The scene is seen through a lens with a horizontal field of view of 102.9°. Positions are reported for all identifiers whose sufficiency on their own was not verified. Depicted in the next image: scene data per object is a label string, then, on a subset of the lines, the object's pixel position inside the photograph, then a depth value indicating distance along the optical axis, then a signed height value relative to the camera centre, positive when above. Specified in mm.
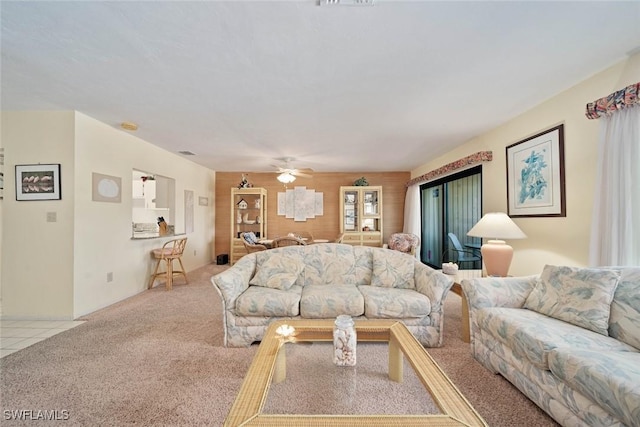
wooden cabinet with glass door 6211 -3
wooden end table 2293 -905
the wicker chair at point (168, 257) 4015 -676
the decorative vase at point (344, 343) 1528 -772
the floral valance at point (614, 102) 1717 +809
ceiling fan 4715 +788
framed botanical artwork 2398 +404
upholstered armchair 4867 -544
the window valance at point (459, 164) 3354 +770
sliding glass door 4062 -54
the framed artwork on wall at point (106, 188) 3119 +350
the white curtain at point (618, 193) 1779 +157
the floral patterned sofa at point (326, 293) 2182 -716
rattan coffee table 934 -766
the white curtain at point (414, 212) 5840 +65
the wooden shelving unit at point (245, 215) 6031 +3
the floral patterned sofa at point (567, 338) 1121 -702
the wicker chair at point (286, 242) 3982 -426
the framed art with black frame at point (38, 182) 2879 +379
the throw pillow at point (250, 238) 4599 -431
